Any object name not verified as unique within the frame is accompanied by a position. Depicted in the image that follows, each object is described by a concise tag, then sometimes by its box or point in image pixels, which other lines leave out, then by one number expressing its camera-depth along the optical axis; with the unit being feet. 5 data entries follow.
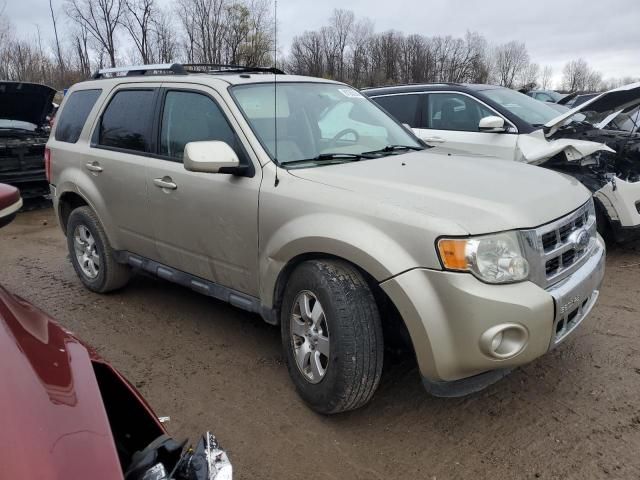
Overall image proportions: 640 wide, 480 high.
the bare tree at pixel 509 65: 245.65
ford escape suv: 8.08
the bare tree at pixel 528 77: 248.95
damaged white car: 17.47
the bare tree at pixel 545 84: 264.97
